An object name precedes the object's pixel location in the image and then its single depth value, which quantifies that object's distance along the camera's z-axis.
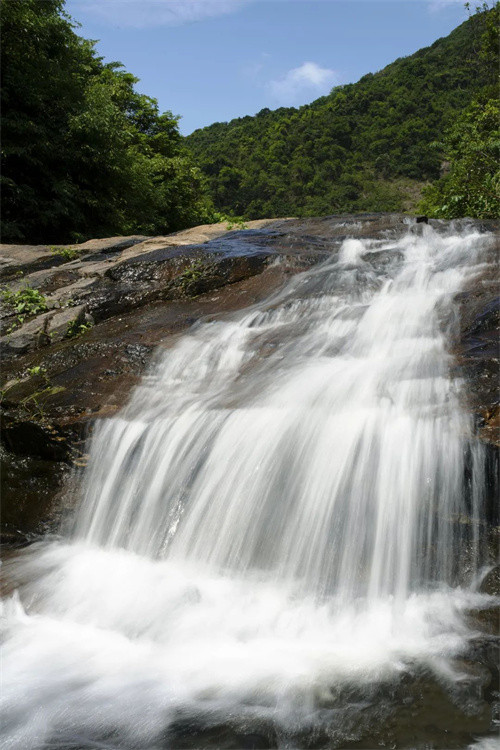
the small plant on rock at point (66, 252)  9.88
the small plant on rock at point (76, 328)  7.30
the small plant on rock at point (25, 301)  7.87
